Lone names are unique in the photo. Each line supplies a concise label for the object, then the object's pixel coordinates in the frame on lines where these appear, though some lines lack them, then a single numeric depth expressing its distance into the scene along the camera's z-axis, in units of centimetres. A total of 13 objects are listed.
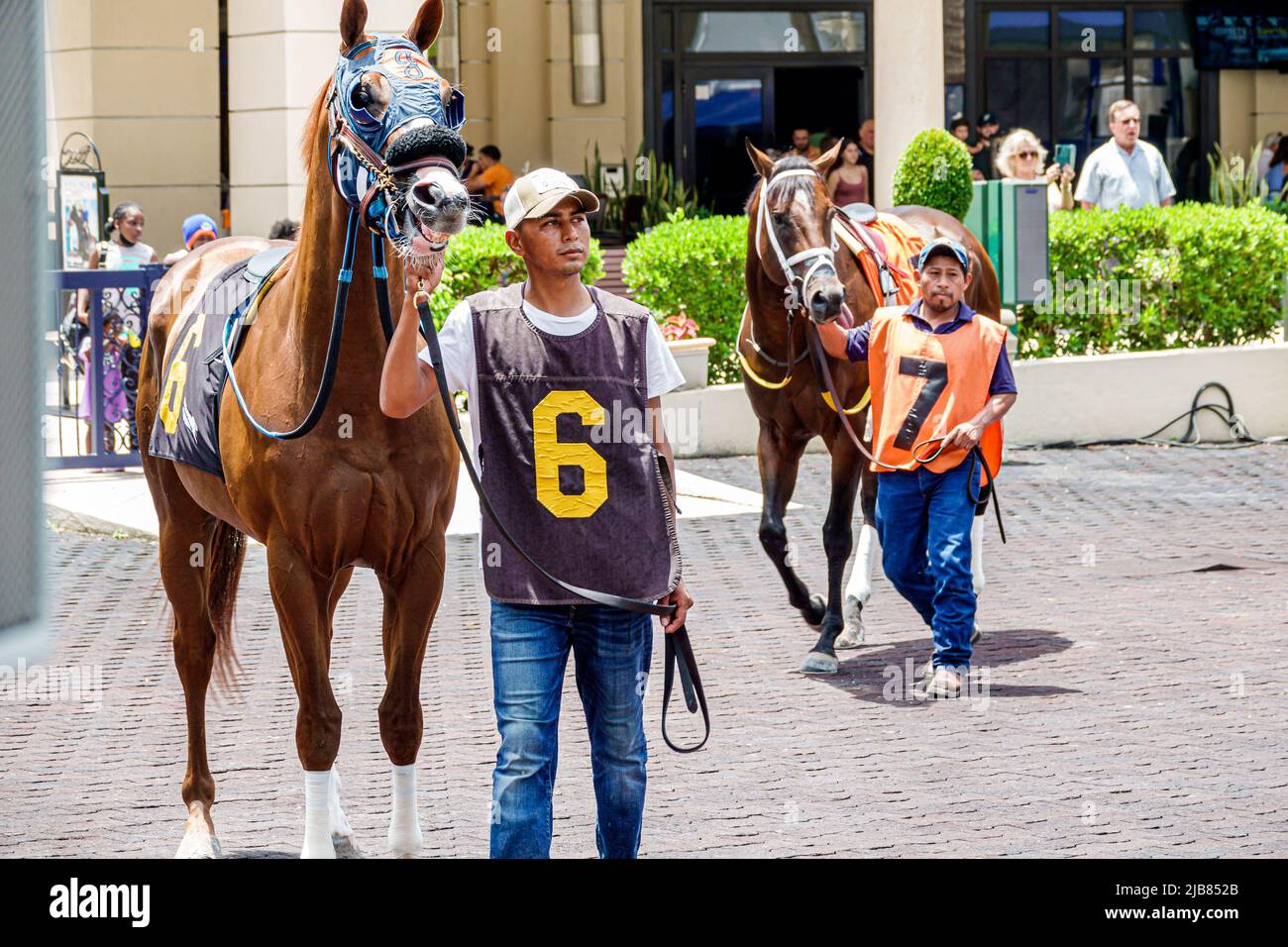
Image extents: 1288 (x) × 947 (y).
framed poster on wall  1578
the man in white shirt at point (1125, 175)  1641
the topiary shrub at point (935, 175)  1457
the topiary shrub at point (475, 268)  1395
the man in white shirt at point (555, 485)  413
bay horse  814
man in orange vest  745
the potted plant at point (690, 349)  1428
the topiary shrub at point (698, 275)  1481
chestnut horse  475
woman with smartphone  1477
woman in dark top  1972
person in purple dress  1348
